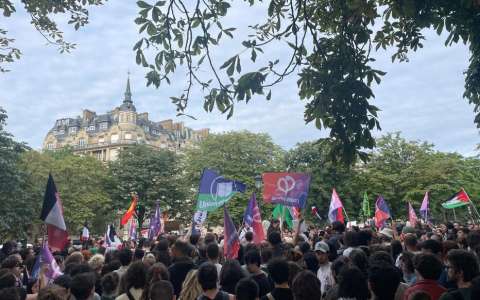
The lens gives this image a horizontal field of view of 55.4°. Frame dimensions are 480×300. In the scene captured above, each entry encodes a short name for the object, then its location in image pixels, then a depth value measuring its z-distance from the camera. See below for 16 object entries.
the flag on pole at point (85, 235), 17.39
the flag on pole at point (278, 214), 18.64
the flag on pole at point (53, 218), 7.10
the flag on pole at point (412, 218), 18.12
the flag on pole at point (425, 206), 20.30
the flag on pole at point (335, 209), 17.14
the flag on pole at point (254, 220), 10.27
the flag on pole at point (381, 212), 17.59
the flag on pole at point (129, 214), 18.22
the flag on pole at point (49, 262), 7.01
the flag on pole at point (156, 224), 16.42
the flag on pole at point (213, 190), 10.59
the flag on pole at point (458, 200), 19.11
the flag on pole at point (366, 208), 24.96
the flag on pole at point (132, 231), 19.10
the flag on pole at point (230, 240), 8.29
